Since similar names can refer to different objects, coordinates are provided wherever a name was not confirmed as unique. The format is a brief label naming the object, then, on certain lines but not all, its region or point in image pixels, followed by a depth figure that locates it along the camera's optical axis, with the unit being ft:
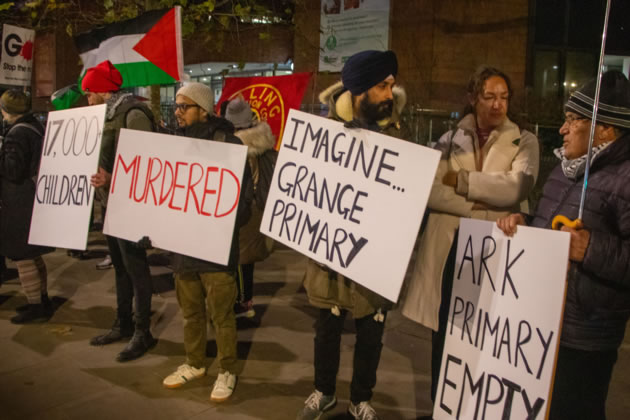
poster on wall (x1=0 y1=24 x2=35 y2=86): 26.68
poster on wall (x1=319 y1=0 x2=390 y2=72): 40.29
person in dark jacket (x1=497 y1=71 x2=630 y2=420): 6.75
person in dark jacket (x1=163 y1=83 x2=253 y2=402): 11.20
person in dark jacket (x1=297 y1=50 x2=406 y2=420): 9.00
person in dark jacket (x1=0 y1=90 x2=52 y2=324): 15.20
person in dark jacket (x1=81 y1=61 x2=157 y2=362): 13.25
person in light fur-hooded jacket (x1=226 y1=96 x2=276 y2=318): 13.82
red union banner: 21.89
